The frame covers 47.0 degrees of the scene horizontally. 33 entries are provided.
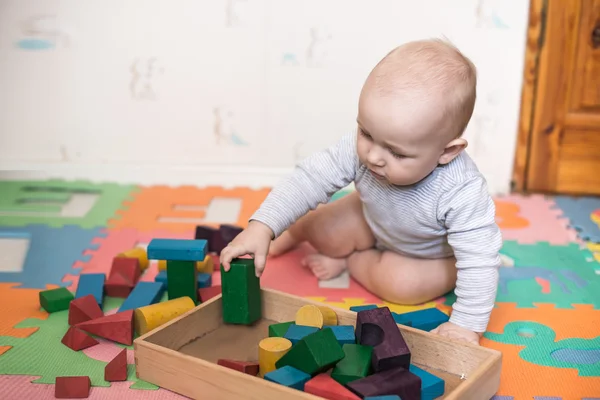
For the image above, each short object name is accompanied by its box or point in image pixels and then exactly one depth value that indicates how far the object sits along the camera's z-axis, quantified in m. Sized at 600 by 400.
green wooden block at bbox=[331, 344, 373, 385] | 0.88
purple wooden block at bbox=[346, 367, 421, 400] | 0.84
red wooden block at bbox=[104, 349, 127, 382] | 0.98
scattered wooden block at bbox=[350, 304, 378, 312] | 1.11
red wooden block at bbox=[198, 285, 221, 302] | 1.19
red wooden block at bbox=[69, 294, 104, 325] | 1.12
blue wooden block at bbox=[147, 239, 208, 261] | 1.11
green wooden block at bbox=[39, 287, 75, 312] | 1.17
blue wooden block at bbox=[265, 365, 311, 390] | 0.87
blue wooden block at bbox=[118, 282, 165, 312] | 1.17
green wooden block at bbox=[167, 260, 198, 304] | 1.15
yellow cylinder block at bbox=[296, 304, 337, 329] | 1.01
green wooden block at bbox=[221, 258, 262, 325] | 1.06
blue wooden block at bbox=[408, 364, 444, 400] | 0.89
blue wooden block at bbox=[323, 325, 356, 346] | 0.96
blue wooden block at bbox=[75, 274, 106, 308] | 1.20
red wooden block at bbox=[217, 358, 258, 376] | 0.93
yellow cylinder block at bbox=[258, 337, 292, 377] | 0.93
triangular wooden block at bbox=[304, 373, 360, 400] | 0.85
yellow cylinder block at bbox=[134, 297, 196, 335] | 1.08
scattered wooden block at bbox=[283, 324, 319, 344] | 0.97
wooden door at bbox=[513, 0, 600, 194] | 1.66
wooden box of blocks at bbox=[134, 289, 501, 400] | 0.88
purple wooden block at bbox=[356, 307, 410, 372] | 0.88
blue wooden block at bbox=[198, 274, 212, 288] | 1.23
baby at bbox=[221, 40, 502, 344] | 0.95
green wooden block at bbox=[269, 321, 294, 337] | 1.01
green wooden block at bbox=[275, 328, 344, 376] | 0.89
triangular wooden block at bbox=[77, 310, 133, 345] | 1.07
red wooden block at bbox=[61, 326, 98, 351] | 1.06
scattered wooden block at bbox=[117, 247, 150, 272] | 1.34
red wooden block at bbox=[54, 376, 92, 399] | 0.94
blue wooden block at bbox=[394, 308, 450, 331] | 1.08
